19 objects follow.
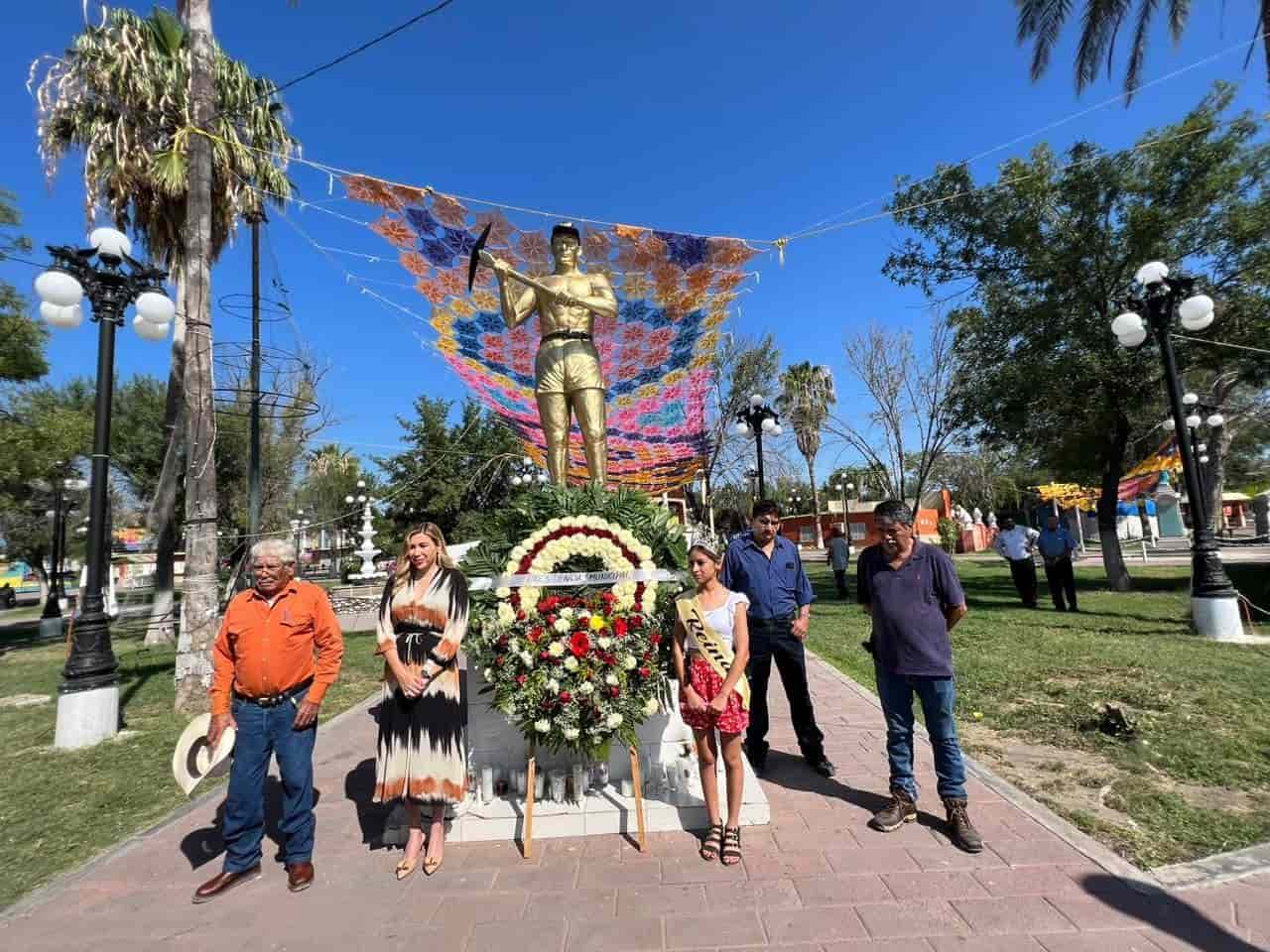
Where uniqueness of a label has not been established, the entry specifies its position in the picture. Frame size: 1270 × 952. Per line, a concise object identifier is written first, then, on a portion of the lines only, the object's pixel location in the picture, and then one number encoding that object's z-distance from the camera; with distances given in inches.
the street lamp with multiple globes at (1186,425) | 302.8
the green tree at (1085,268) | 438.0
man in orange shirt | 116.5
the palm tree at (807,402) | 1150.3
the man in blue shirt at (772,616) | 159.3
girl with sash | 120.1
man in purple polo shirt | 125.3
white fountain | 828.6
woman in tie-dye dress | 121.8
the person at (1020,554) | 427.8
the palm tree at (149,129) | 392.2
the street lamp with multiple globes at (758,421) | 445.1
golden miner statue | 197.2
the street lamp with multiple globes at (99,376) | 220.2
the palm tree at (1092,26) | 359.6
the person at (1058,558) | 397.1
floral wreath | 132.8
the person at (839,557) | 552.7
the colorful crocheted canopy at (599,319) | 242.1
